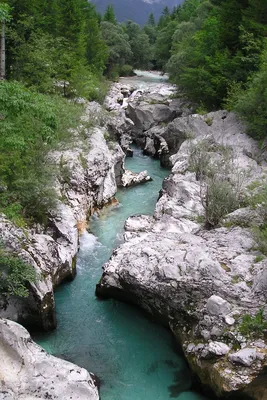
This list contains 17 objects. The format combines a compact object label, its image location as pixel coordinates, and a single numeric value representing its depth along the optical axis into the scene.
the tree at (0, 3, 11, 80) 20.09
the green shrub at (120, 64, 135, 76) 58.43
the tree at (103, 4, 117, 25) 66.56
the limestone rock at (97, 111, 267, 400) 9.26
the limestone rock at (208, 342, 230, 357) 9.35
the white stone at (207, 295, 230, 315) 10.10
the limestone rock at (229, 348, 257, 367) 9.00
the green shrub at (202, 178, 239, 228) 15.07
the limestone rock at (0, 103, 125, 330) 11.21
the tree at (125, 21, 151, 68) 66.38
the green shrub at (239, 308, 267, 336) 9.58
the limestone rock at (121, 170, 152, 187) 23.69
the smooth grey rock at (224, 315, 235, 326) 9.80
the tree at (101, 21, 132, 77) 54.97
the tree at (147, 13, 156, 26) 103.00
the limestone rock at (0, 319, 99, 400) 7.91
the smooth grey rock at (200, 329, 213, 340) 9.91
